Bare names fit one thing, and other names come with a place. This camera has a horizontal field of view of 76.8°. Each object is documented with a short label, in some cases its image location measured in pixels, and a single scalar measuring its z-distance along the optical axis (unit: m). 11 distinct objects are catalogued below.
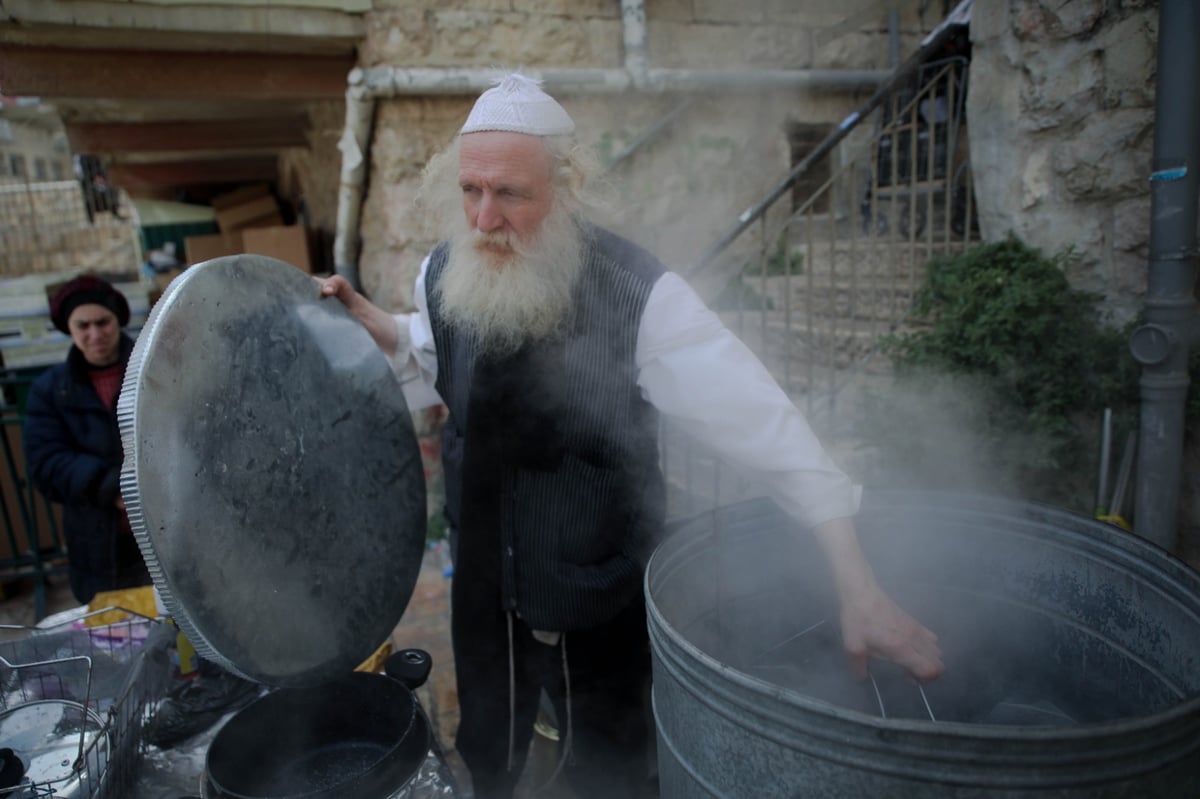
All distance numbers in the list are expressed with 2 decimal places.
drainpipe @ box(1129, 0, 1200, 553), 2.42
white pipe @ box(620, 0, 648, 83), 4.67
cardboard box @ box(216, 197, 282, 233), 8.19
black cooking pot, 1.63
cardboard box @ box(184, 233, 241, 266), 7.61
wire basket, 1.60
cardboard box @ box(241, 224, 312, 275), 6.02
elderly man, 1.91
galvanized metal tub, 0.98
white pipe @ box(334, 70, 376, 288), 4.36
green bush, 2.92
